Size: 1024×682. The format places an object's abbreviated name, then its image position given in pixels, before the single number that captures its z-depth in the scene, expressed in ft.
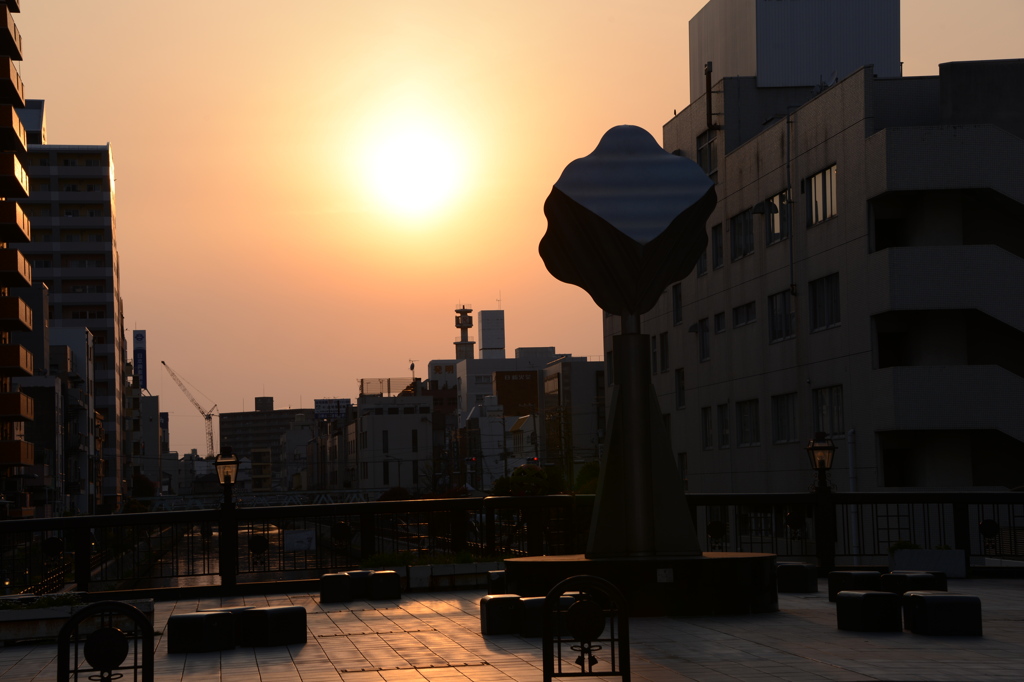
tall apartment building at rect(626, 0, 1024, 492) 139.74
